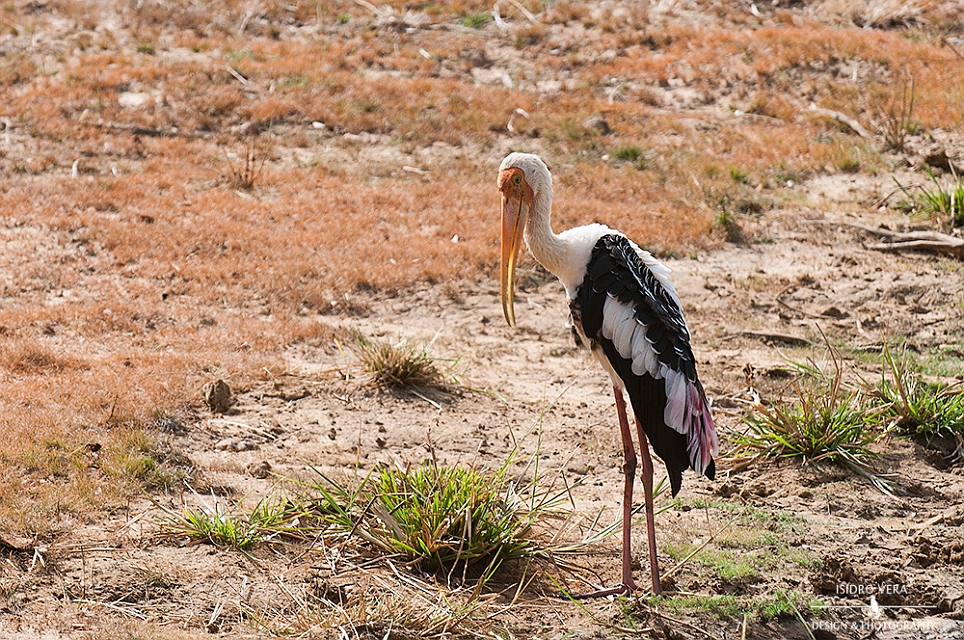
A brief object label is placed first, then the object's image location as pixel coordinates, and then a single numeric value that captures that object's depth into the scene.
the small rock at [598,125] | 24.97
